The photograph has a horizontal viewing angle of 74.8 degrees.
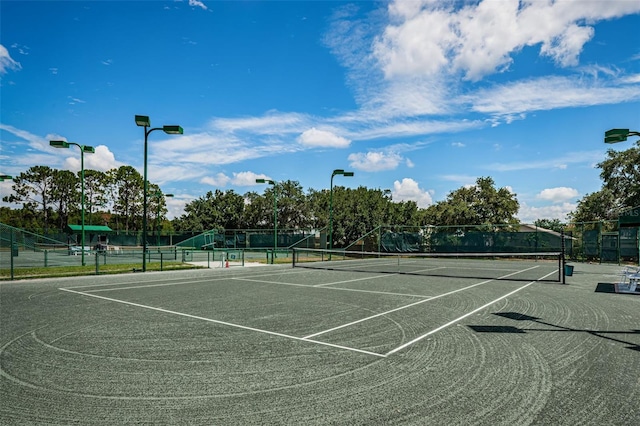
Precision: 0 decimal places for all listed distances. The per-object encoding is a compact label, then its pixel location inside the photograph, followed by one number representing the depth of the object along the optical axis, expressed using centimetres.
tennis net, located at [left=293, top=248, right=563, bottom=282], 2225
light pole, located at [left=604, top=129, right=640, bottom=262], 1446
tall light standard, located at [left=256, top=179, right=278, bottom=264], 3299
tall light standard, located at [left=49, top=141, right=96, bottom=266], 2242
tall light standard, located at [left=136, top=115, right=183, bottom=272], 2061
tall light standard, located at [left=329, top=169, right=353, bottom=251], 3222
